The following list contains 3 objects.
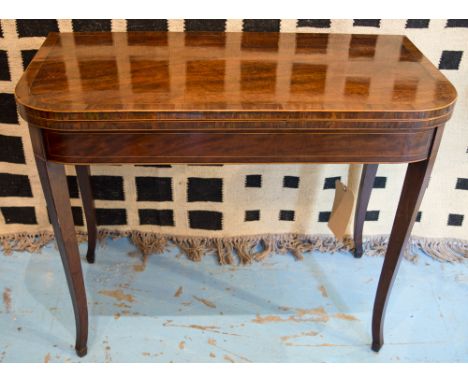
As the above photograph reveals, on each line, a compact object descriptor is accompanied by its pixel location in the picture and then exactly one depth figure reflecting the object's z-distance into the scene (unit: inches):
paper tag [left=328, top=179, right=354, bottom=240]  40.9
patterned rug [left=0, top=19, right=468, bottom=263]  48.4
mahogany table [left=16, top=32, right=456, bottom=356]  28.8
